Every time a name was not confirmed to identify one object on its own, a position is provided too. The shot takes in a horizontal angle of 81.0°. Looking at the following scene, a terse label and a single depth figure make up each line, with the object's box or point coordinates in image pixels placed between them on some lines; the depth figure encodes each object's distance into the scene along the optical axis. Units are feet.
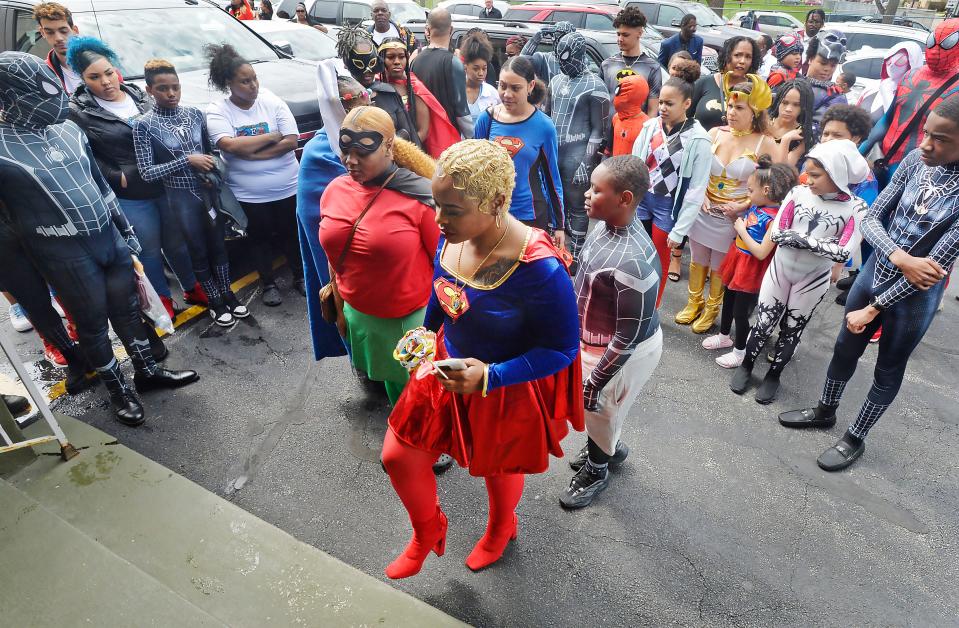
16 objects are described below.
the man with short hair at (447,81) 15.75
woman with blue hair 12.48
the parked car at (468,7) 48.16
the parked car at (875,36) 39.78
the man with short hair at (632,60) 19.62
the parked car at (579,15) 41.55
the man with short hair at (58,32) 15.02
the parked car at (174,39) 17.75
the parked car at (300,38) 25.04
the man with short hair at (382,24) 25.93
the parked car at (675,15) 45.93
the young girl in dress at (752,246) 12.16
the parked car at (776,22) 55.09
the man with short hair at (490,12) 43.70
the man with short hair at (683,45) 24.52
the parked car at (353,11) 45.11
